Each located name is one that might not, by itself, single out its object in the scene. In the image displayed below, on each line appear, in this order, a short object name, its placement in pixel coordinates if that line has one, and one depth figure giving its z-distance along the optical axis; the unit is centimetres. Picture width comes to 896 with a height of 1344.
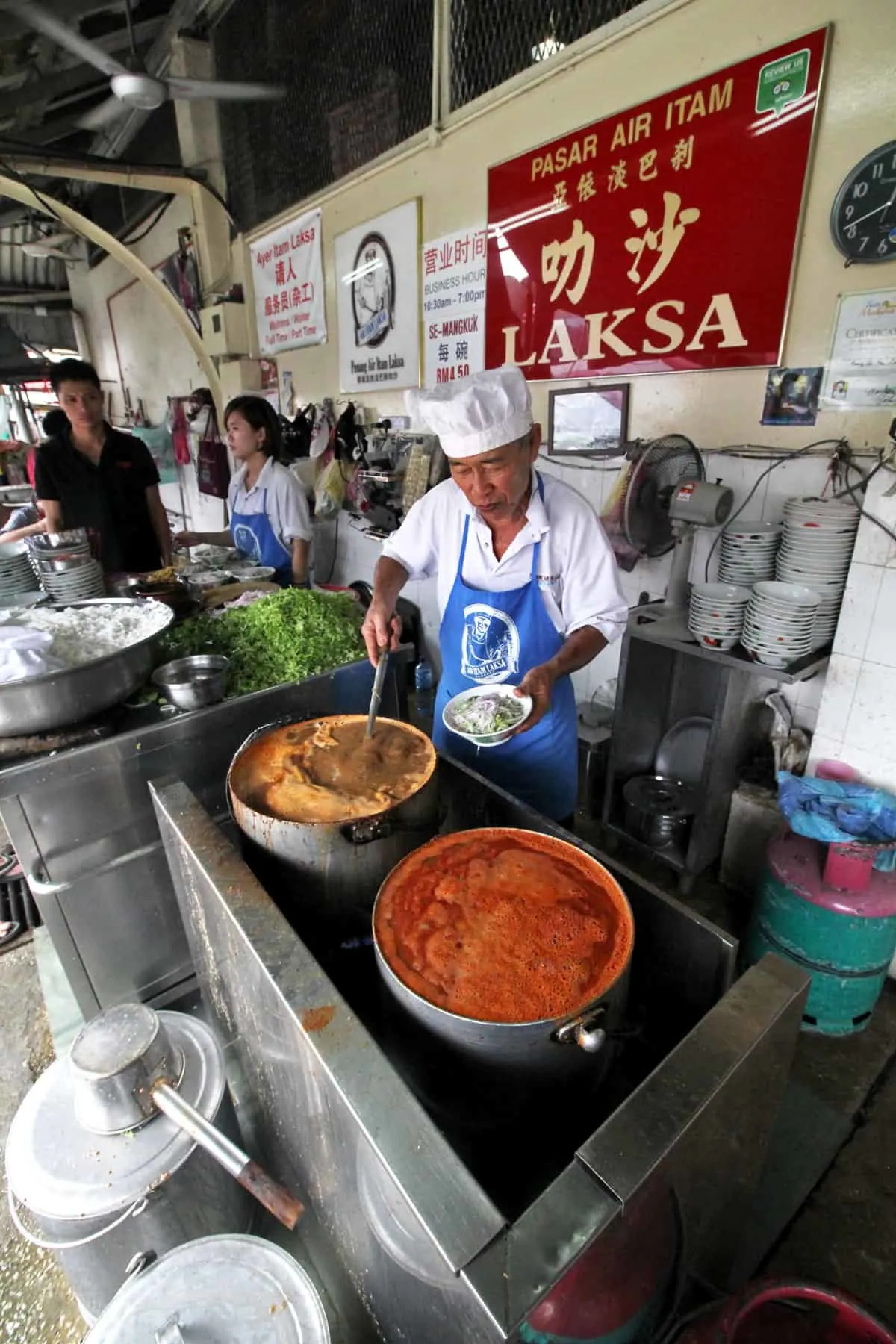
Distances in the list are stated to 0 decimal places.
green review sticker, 231
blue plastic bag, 233
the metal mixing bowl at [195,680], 192
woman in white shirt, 384
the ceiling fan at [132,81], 342
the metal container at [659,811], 318
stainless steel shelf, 252
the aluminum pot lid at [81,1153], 133
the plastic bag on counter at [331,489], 515
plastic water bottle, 490
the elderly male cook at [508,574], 174
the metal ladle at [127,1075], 131
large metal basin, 167
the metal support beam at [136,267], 555
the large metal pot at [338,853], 125
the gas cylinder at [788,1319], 112
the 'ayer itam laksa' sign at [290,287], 510
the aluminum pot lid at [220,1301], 111
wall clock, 220
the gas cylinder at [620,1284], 79
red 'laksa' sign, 245
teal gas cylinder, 232
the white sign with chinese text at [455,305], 377
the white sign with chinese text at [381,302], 421
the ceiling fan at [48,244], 840
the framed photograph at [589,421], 324
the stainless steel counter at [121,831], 180
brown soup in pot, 135
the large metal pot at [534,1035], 88
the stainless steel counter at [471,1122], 74
